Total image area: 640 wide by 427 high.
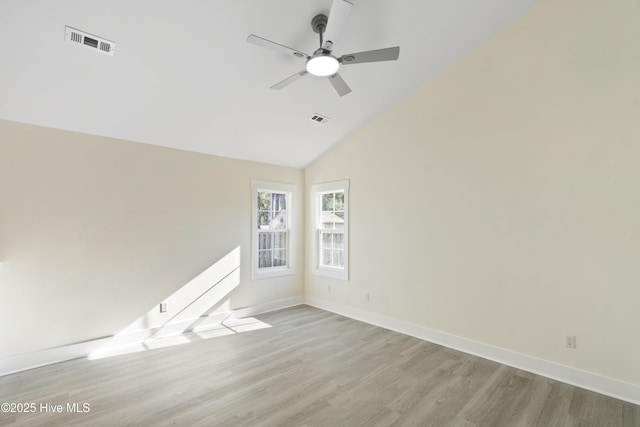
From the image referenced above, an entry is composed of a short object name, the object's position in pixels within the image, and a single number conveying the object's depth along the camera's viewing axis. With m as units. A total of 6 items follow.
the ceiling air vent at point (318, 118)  4.17
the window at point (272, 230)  4.97
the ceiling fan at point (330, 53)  2.07
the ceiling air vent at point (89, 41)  2.34
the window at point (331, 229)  4.94
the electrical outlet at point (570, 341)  2.80
